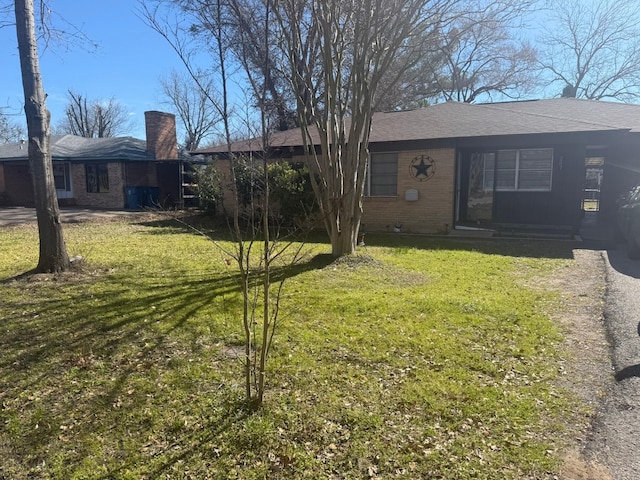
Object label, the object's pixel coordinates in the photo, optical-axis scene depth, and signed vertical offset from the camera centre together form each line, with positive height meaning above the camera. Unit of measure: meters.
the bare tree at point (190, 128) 45.06 +5.81
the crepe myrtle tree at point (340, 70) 7.26 +1.98
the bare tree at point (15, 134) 27.47 +4.07
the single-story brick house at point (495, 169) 11.95 +0.39
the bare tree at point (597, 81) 28.33 +7.02
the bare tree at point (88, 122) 52.81 +7.59
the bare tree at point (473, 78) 27.56 +6.88
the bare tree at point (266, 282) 2.77 -0.64
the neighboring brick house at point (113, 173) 21.69 +0.64
